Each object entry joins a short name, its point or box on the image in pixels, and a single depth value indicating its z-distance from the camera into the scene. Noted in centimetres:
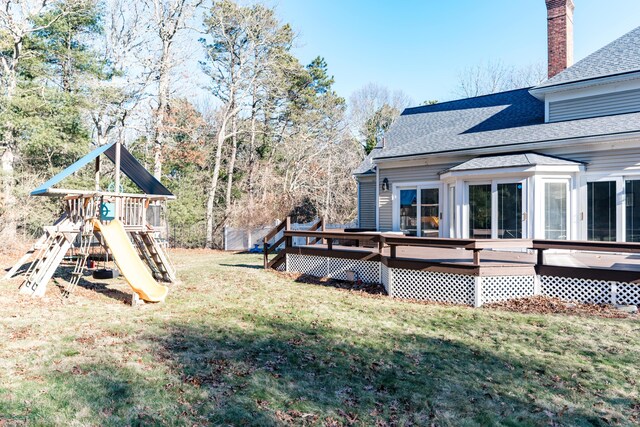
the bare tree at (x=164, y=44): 2027
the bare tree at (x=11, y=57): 1589
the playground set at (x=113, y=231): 804
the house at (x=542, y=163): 1055
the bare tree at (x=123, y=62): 1989
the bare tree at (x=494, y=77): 3388
